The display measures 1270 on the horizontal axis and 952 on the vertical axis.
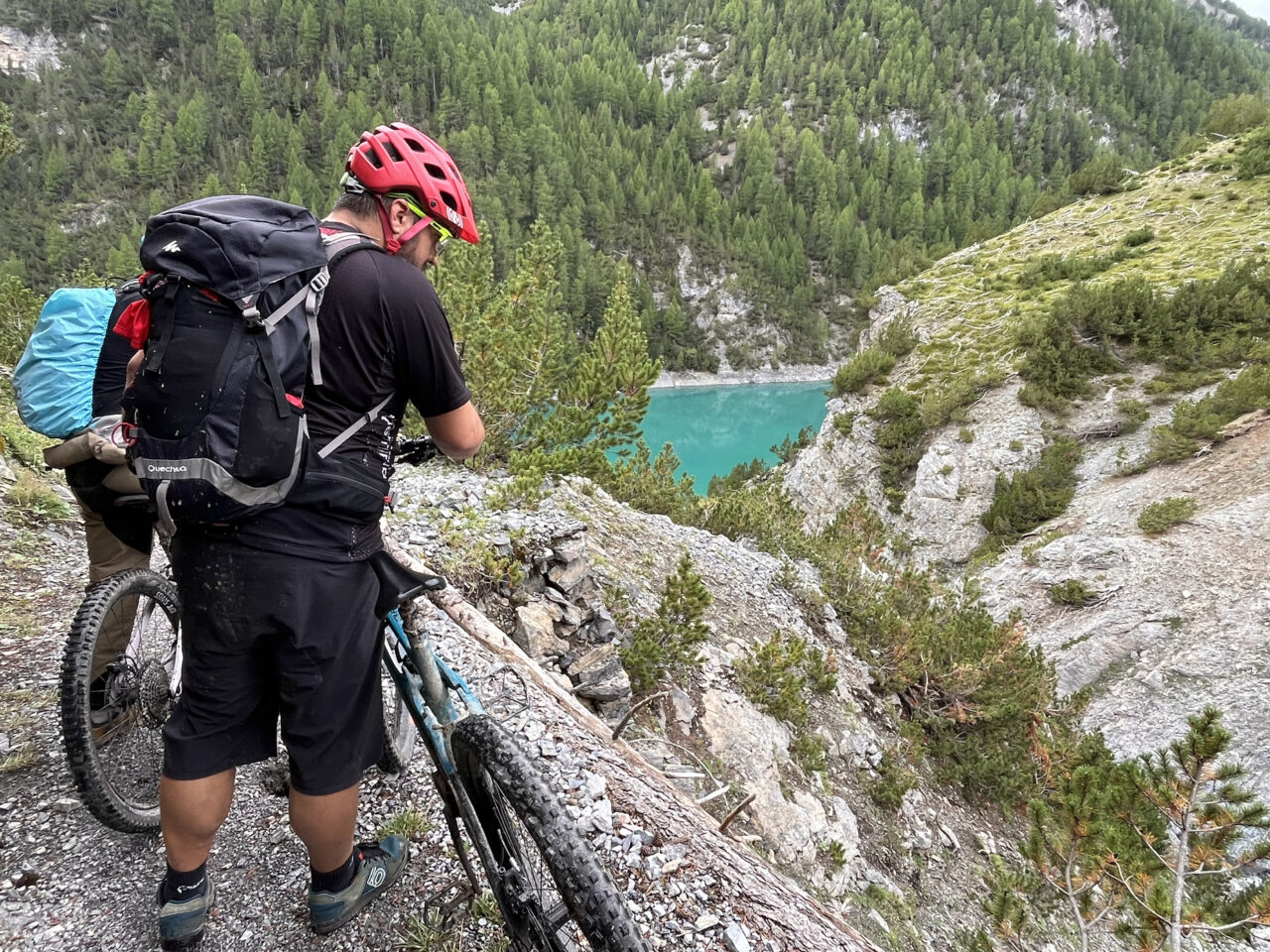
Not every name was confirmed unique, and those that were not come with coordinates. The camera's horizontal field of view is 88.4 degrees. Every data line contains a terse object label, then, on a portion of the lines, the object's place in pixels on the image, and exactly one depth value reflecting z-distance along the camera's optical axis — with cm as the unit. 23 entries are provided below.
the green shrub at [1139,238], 2316
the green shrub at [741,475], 2683
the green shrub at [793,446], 3355
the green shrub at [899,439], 1988
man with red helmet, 175
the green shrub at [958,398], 1908
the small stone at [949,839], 603
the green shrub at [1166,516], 1193
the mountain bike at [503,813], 169
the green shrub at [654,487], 900
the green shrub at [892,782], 596
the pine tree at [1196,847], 282
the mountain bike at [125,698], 237
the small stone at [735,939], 198
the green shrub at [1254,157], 2345
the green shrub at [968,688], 680
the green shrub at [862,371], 2281
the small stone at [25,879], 236
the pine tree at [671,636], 504
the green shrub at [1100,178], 3038
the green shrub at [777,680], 579
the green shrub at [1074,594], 1159
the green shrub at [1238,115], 2989
